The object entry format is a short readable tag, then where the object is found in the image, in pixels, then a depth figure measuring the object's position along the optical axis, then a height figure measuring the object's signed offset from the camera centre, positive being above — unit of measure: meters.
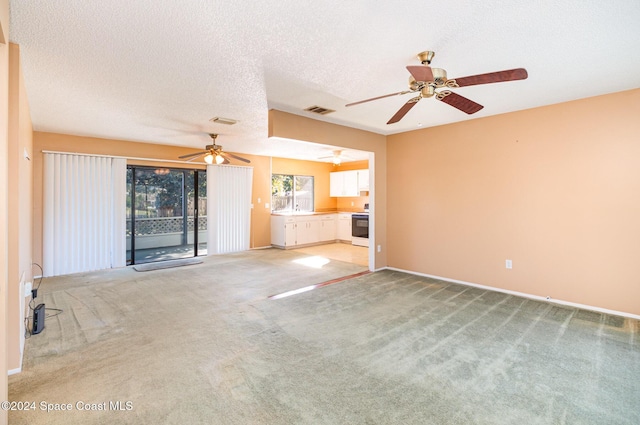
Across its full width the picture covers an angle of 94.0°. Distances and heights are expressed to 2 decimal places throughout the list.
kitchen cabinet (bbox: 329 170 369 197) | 8.73 +0.89
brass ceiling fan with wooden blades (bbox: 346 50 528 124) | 2.12 +1.01
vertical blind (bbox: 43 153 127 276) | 5.29 +0.00
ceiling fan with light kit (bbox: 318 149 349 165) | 7.25 +1.45
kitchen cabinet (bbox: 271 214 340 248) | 7.98 -0.49
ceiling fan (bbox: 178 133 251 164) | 5.69 +1.15
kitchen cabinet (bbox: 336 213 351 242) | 8.98 -0.47
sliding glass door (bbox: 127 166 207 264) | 6.43 -0.01
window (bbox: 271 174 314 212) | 8.84 +0.58
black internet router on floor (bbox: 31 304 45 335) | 2.97 -1.07
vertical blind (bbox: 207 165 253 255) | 7.24 +0.11
